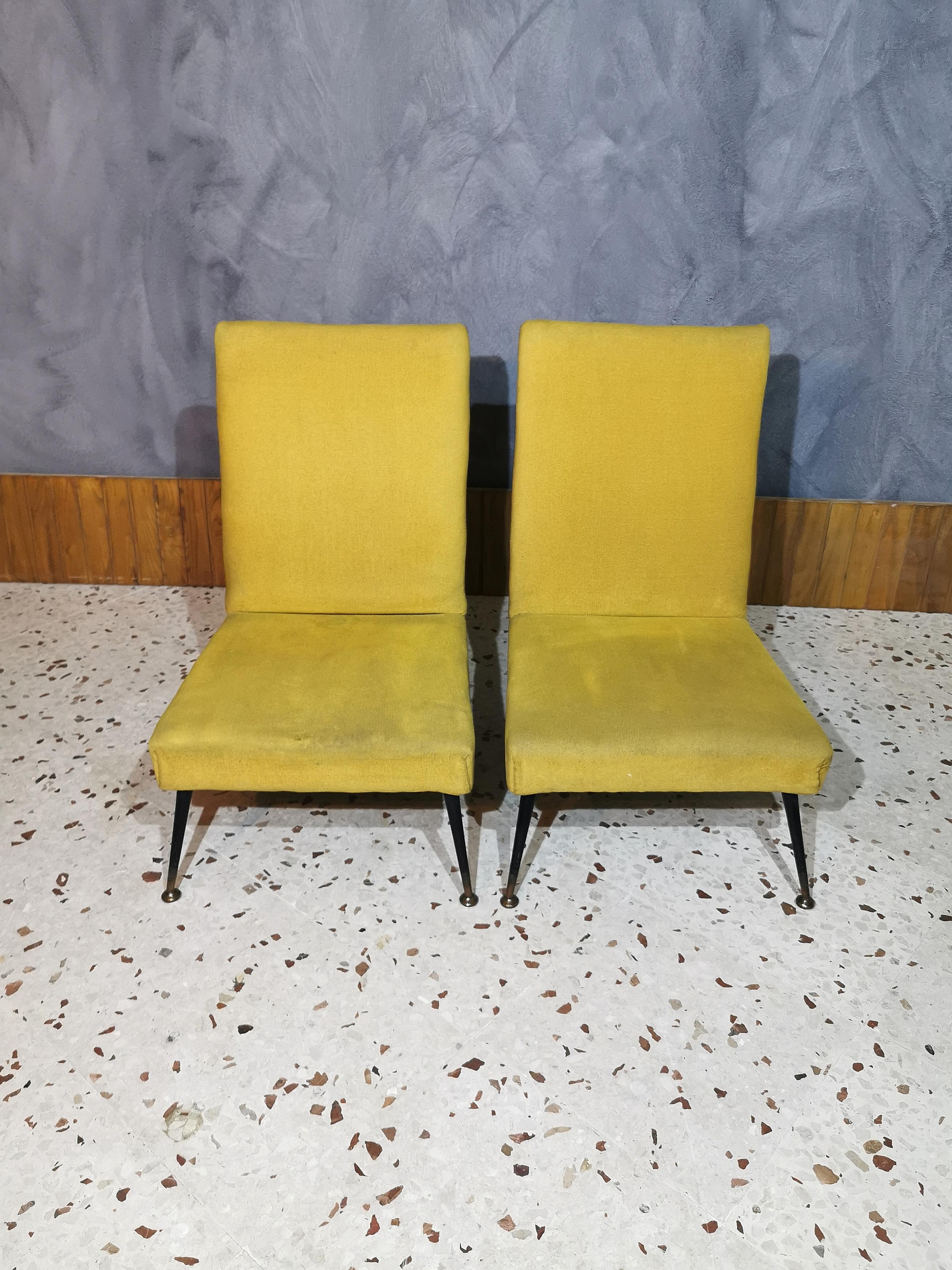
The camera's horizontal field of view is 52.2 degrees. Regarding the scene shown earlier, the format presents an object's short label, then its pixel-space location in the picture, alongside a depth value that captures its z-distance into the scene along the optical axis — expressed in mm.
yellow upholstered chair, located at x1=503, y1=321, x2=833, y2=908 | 1671
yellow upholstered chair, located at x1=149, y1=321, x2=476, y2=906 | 1769
